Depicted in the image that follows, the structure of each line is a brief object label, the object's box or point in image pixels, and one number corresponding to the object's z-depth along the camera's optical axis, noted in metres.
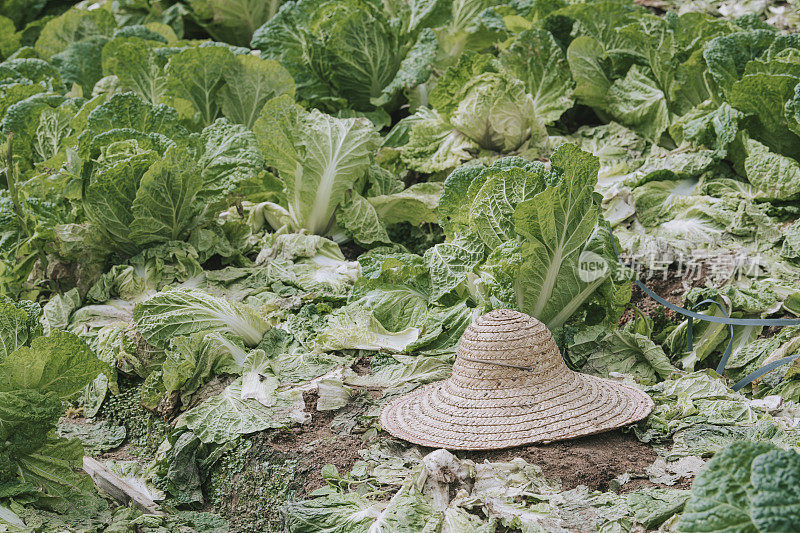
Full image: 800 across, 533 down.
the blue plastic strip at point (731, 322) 3.28
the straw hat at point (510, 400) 2.88
